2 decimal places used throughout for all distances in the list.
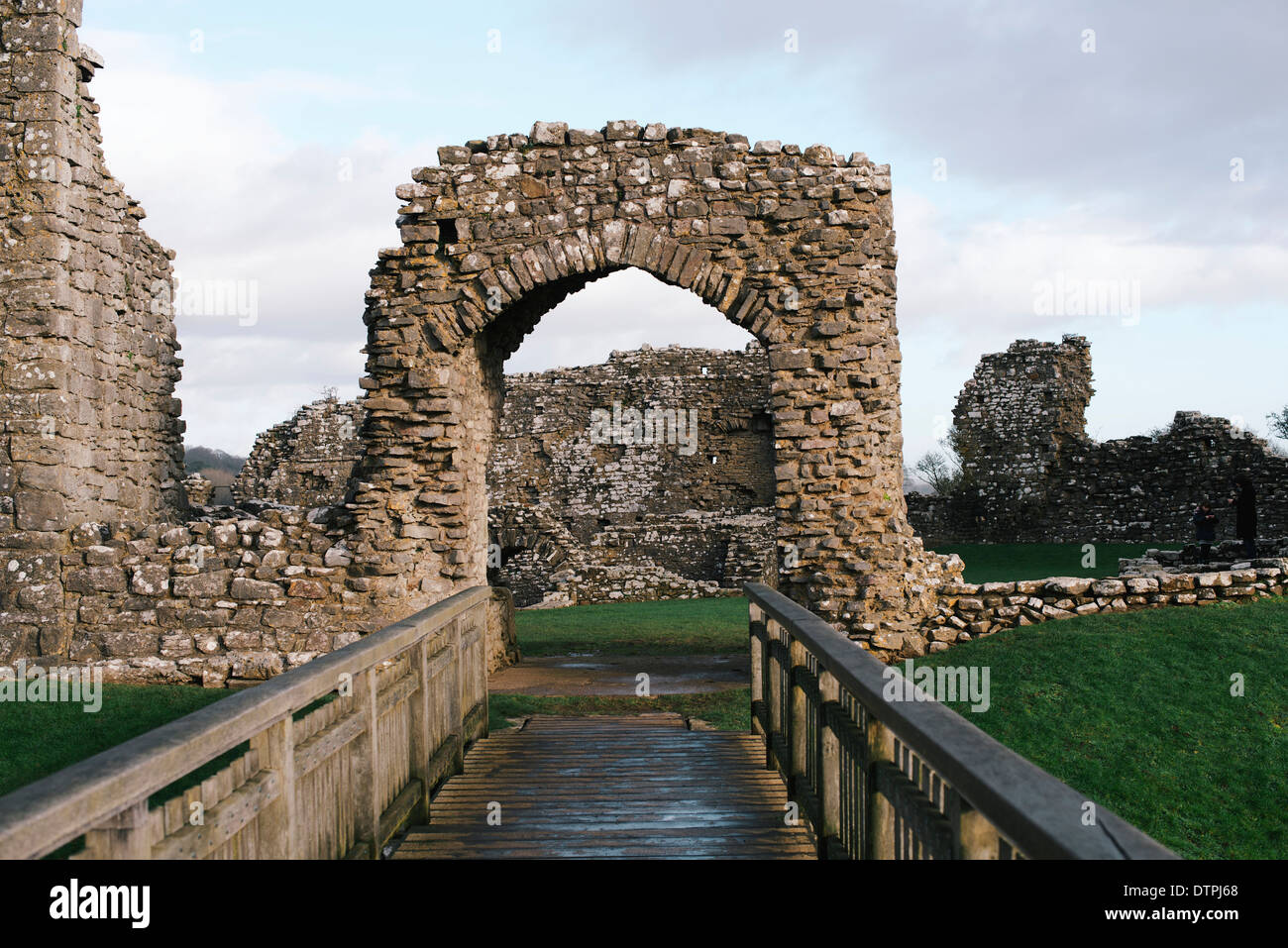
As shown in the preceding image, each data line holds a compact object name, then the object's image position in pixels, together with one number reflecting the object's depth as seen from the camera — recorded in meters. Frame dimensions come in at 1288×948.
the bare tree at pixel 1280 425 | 43.44
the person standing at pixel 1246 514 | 16.33
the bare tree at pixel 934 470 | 42.86
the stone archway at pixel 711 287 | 9.92
